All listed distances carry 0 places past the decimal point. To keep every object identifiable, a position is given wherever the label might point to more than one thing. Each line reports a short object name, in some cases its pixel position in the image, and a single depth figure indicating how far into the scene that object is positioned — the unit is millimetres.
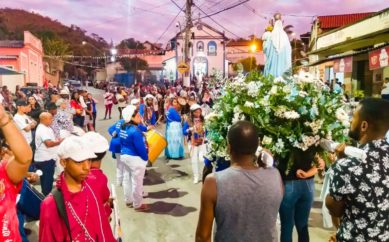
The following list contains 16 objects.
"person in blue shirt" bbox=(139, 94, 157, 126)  13828
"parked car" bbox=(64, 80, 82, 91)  51503
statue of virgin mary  6846
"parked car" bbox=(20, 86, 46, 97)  25364
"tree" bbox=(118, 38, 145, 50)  93500
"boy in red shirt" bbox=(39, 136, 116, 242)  2736
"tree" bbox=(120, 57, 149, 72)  67750
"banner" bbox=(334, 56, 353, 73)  15722
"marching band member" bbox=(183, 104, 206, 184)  8852
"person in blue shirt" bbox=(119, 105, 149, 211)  6824
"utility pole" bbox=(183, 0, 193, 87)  23281
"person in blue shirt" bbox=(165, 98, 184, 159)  11007
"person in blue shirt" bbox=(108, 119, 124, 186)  7812
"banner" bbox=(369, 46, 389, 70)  11389
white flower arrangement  4227
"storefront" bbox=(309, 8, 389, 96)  12742
